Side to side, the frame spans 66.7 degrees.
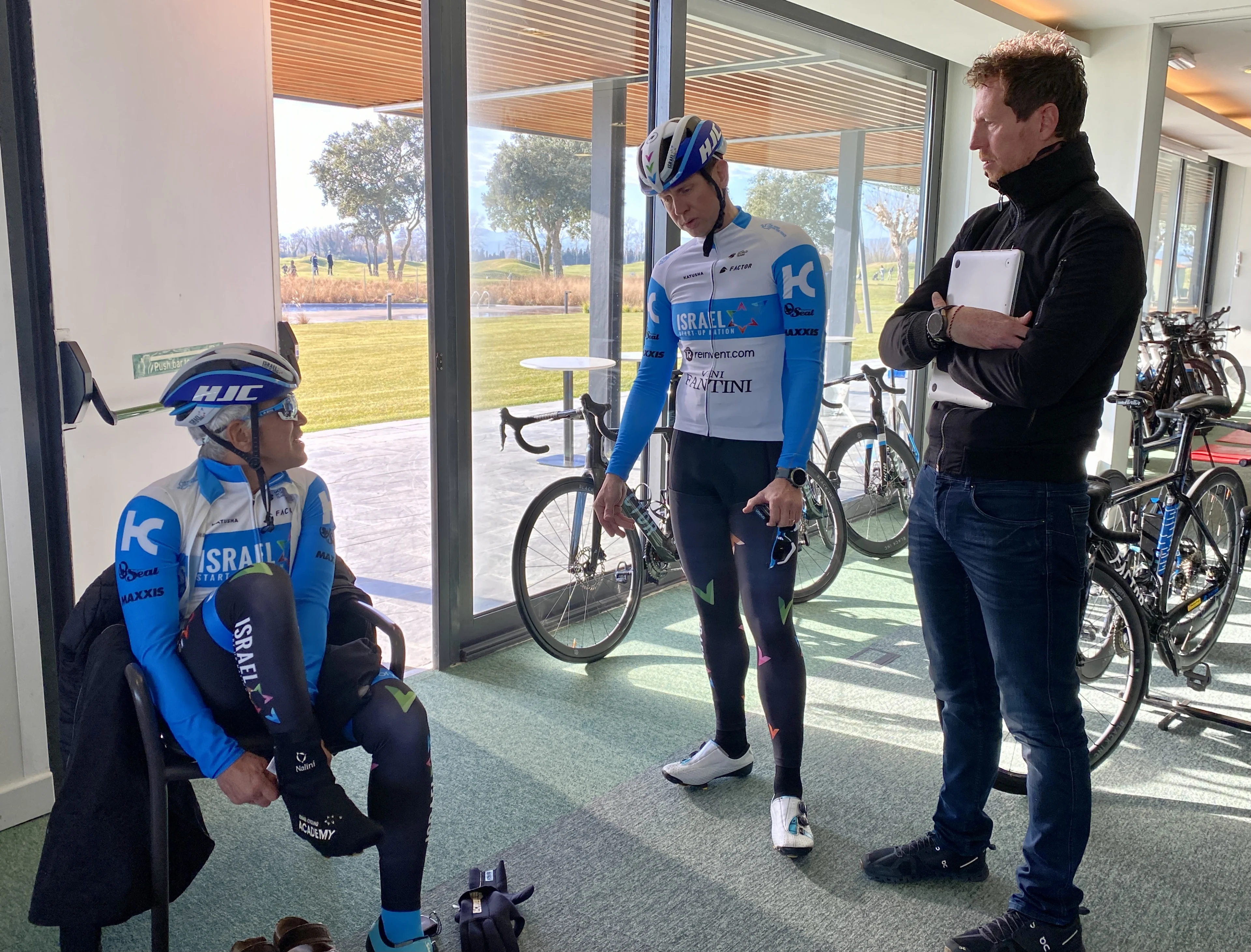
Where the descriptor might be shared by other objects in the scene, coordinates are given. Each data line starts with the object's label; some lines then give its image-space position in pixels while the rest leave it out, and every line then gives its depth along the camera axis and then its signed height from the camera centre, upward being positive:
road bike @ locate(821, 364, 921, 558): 4.57 -0.83
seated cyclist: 1.49 -0.53
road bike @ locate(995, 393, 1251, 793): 2.52 -0.83
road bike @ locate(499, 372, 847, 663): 3.27 -0.94
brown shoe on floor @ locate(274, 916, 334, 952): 1.73 -1.17
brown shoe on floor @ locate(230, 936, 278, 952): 1.71 -1.16
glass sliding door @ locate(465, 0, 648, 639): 3.24 +0.21
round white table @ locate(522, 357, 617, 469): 3.55 -0.26
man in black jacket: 1.55 -0.20
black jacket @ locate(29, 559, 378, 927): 1.48 -0.79
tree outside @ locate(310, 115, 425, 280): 5.29 +0.67
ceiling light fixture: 6.01 +1.60
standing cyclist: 2.08 -0.24
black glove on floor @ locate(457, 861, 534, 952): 1.79 -1.18
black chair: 1.48 -0.75
